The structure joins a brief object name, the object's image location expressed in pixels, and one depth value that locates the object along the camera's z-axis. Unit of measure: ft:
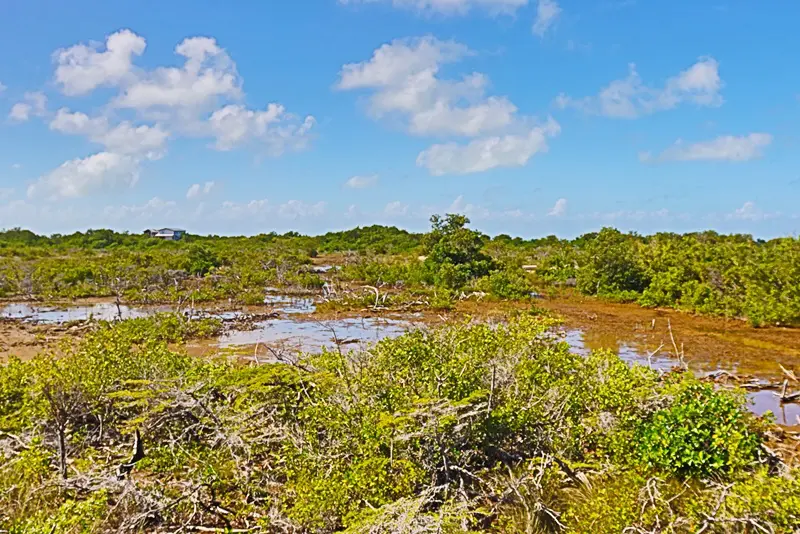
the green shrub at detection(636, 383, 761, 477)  18.25
